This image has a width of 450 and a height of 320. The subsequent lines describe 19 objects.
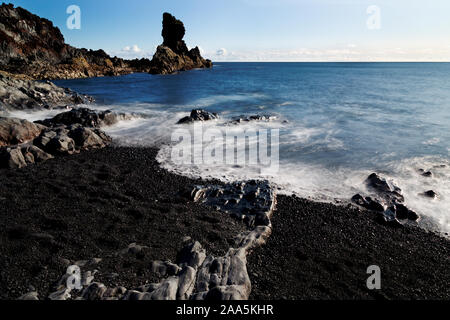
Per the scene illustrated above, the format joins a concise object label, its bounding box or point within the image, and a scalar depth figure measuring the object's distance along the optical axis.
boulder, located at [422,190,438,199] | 9.67
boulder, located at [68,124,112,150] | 13.34
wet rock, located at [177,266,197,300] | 4.87
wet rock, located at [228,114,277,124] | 21.82
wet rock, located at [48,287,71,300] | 4.68
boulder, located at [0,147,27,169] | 10.43
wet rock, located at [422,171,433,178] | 11.55
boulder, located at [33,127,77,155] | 12.28
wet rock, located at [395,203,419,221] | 8.41
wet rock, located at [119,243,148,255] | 6.07
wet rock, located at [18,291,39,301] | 4.62
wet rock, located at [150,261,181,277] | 5.47
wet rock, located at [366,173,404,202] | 9.56
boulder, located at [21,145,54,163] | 11.36
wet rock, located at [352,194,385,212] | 8.69
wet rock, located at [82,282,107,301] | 4.74
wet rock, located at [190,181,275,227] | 7.97
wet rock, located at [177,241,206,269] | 5.72
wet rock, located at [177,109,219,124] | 21.06
